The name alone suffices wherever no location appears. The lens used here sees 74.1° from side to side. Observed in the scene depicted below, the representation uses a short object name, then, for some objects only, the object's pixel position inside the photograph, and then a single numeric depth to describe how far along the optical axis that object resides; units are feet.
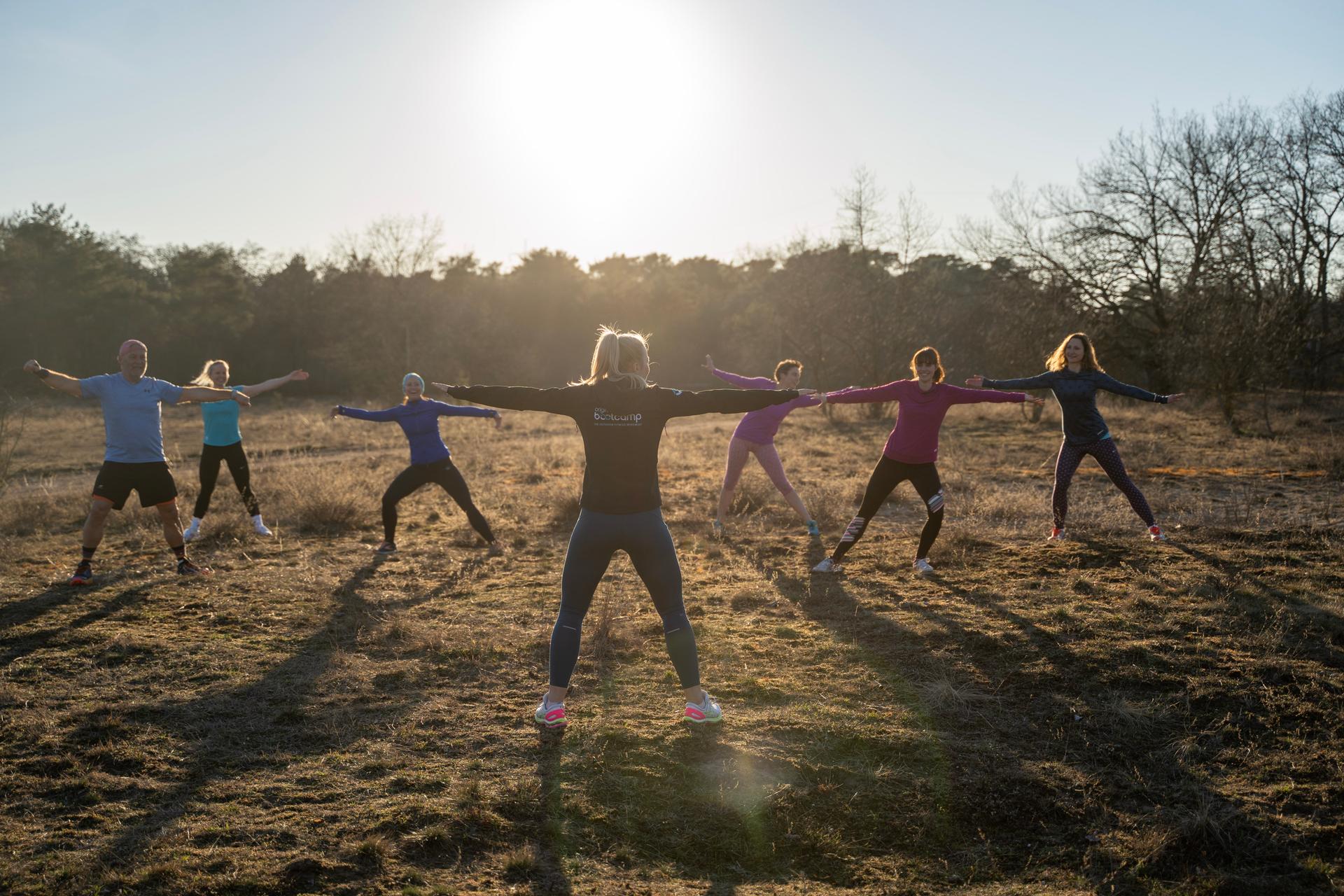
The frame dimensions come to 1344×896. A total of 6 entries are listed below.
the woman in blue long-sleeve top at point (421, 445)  29.76
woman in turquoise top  32.60
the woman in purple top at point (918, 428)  24.17
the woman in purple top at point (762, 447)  31.68
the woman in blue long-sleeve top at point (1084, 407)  27.55
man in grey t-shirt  24.32
